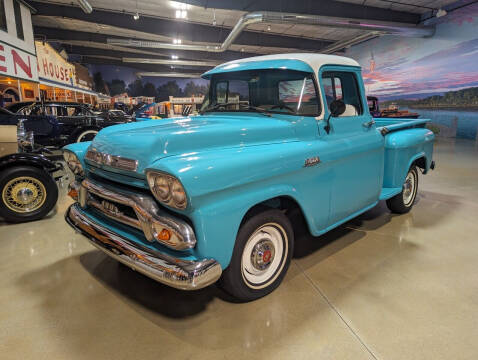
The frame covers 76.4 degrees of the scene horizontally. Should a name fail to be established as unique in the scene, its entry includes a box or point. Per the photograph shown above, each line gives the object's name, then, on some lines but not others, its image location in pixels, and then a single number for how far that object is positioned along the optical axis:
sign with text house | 11.68
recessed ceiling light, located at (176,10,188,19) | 10.16
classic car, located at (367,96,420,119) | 10.14
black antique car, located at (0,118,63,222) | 3.74
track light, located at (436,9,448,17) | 10.30
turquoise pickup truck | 1.76
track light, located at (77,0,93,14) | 8.27
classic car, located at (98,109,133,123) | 9.95
